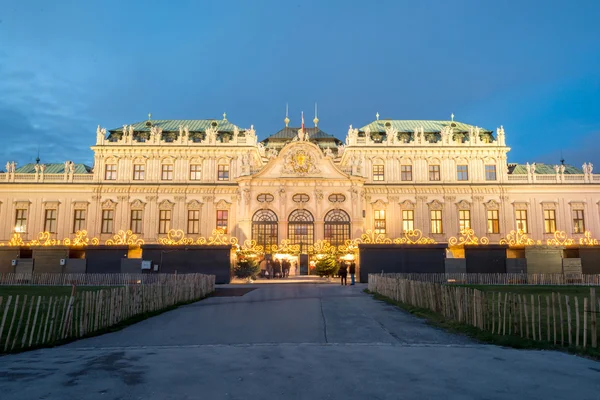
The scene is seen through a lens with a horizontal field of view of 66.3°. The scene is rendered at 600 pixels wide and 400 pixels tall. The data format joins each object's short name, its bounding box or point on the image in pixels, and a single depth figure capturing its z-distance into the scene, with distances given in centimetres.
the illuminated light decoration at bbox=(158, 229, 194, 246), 5215
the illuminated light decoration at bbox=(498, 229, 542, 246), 5238
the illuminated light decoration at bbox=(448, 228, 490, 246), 5242
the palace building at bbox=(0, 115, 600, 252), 5238
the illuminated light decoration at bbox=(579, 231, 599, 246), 5156
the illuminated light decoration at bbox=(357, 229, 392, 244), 4924
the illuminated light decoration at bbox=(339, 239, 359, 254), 4590
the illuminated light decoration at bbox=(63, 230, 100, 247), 5207
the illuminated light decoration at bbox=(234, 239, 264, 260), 4491
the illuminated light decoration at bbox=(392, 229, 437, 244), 5226
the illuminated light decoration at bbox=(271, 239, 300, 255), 4812
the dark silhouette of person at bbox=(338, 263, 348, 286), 3481
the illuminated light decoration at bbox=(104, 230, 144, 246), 5303
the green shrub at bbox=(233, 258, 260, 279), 4091
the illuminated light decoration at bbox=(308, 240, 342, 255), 4772
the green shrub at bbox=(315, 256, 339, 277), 4294
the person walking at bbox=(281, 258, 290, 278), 4499
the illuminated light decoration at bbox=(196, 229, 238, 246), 5088
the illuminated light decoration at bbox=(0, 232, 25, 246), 5237
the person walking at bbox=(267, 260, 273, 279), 4438
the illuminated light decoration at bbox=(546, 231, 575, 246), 5150
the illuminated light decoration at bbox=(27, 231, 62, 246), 5303
